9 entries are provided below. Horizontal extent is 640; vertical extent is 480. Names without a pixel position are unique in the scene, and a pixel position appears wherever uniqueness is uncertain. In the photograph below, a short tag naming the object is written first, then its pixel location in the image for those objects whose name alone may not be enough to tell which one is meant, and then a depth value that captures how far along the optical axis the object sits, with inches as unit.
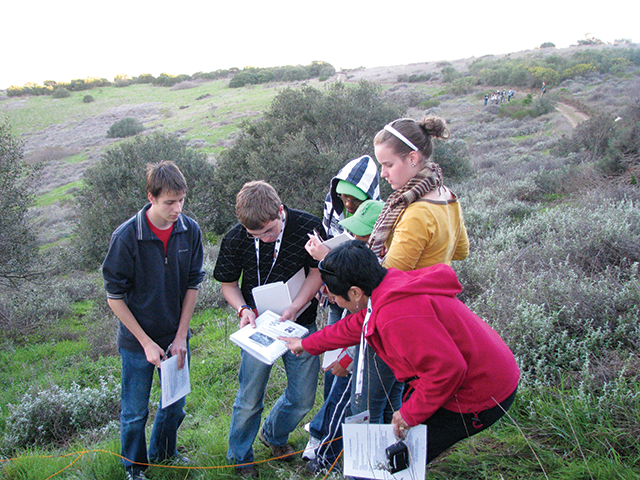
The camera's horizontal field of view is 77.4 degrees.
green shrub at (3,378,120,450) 149.8
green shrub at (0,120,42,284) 304.5
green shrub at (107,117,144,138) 1413.6
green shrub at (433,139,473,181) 571.2
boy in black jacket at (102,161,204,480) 96.2
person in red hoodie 64.7
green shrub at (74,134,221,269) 523.2
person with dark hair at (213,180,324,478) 103.3
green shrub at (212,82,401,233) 454.9
